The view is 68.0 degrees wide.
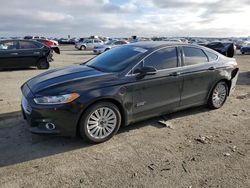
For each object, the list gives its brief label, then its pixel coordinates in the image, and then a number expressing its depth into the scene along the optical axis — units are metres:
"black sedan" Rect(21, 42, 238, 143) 2.83
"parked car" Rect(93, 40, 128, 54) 18.99
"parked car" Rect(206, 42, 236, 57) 15.35
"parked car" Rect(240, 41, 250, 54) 21.80
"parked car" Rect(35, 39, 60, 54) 18.31
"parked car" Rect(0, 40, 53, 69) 8.58
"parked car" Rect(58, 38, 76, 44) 40.40
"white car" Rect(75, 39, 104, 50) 25.98
